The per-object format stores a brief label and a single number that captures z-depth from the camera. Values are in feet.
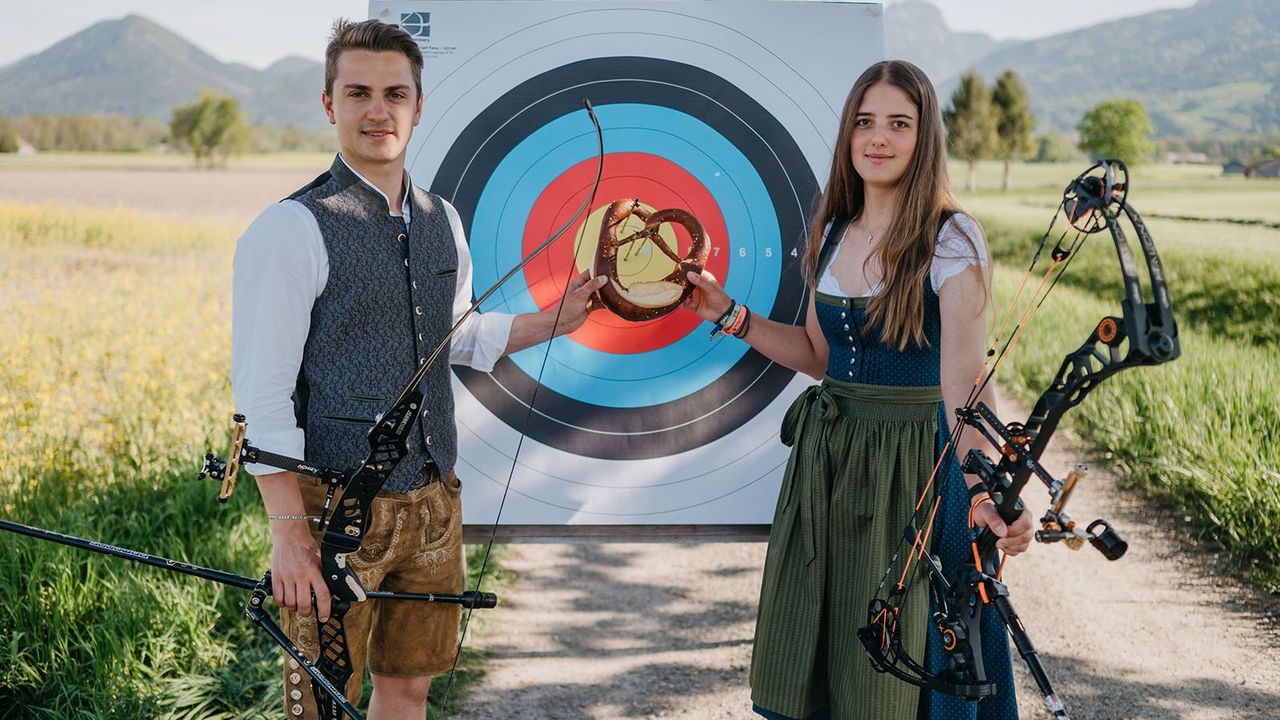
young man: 4.42
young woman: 4.99
